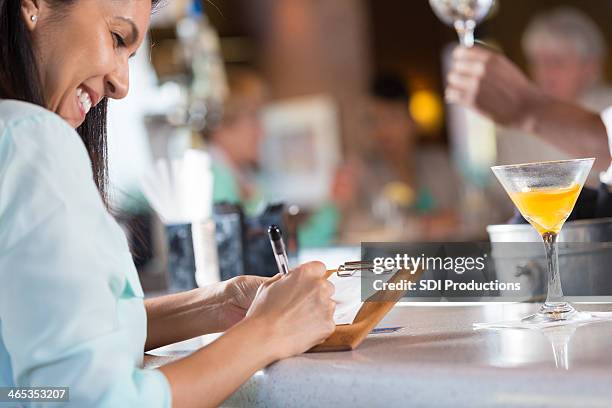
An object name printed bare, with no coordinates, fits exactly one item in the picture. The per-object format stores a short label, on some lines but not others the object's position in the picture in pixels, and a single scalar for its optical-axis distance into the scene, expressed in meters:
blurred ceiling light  7.71
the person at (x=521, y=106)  2.24
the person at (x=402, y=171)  6.71
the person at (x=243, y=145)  5.41
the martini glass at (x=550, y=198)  1.25
